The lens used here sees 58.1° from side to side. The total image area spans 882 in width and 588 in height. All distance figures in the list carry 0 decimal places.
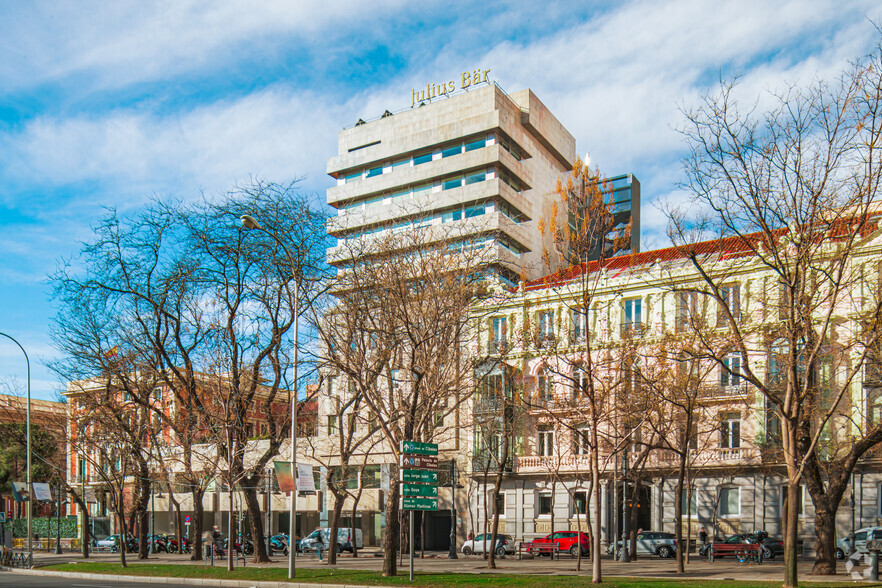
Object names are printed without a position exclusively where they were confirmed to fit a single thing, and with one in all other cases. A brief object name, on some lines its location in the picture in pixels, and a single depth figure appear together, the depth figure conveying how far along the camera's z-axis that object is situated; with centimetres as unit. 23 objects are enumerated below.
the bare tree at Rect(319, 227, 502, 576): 2512
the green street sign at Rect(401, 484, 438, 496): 2314
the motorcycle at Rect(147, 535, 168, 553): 5580
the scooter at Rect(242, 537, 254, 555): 5470
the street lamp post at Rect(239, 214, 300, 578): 2595
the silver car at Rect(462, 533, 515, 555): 4459
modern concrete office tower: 7275
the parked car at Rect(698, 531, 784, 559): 3909
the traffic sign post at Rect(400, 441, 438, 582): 2306
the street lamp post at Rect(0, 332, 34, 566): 3759
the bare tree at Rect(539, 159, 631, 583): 2278
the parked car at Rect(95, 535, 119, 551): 5848
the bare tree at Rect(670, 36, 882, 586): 1969
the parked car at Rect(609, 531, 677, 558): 4162
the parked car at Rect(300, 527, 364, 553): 5031
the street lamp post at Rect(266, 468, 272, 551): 3969
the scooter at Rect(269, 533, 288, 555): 5128
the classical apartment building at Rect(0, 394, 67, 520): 5041
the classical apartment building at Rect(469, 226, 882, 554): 3794
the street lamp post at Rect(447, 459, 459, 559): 4256
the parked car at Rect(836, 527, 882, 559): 3609
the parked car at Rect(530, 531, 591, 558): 4219
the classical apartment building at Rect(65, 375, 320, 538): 3900
